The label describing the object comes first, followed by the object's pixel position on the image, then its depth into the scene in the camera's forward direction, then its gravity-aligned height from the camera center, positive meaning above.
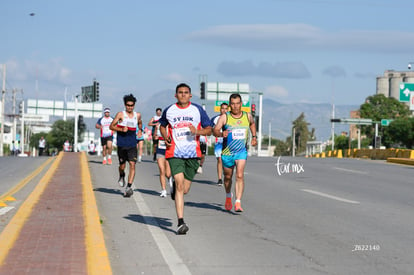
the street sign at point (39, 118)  165.55 +5.46
